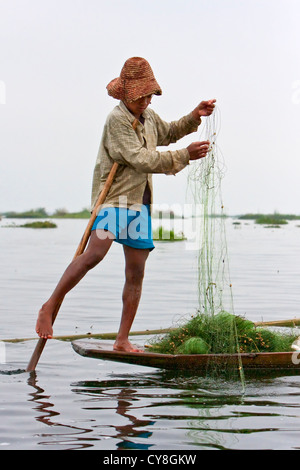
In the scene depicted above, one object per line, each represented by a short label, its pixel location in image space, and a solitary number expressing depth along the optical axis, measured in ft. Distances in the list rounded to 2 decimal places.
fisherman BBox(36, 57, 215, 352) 30.10
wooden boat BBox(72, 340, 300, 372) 29.99
